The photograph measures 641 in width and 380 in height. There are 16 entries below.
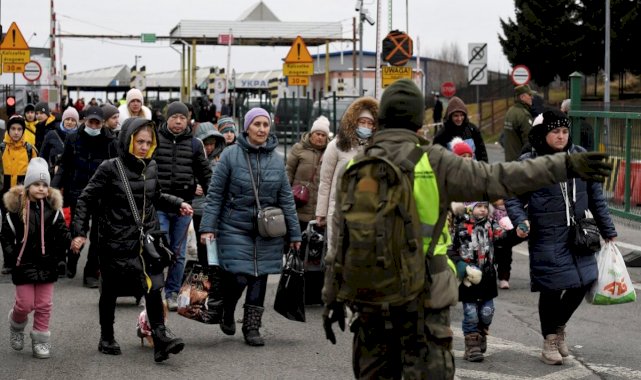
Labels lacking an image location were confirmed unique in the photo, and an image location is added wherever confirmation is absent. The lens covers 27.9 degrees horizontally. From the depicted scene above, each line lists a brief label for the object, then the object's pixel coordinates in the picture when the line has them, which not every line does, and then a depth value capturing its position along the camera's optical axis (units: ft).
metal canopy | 223.92
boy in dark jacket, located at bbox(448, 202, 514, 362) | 28.91
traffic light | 98.68
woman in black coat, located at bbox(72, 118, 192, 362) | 29.53
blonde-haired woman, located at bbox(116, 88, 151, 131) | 46.03
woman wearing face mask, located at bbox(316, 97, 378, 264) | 31.94
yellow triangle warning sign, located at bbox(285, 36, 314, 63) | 89.17
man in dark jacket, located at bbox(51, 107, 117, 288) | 42.78
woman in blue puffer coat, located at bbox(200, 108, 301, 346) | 31.50
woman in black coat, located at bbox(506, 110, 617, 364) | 28.19
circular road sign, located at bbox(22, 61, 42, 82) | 108.68
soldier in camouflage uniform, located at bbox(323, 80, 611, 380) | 18.42
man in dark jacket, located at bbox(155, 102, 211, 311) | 37.24
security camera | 150.44
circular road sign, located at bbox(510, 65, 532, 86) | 111.75
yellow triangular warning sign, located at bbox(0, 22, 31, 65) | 93.61
